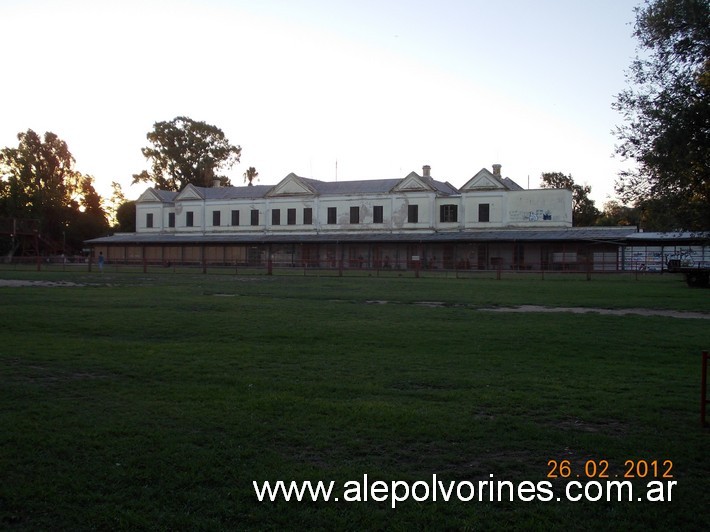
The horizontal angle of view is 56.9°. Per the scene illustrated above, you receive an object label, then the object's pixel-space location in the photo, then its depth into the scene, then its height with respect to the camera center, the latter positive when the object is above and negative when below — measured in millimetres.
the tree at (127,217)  94750 +5888
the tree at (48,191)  83812 +8928
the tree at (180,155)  94312 +14963
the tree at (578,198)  95938 +8503
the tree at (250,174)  104000 +13168
